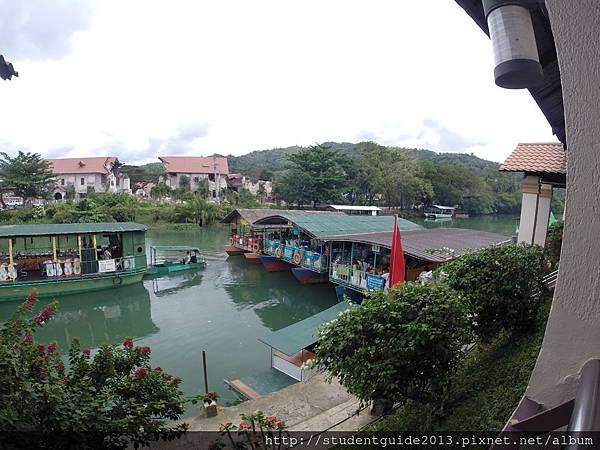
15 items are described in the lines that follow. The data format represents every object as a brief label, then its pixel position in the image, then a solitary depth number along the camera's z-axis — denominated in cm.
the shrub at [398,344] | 319
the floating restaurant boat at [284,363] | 643
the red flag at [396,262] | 718
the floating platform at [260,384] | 624
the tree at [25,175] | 3123
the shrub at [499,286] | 451
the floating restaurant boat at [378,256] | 1029
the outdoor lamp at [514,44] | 128
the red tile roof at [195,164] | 4506
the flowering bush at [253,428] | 310
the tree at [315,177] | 3956
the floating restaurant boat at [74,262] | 1257
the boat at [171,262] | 1661
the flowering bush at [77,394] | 257
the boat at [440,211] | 4856
